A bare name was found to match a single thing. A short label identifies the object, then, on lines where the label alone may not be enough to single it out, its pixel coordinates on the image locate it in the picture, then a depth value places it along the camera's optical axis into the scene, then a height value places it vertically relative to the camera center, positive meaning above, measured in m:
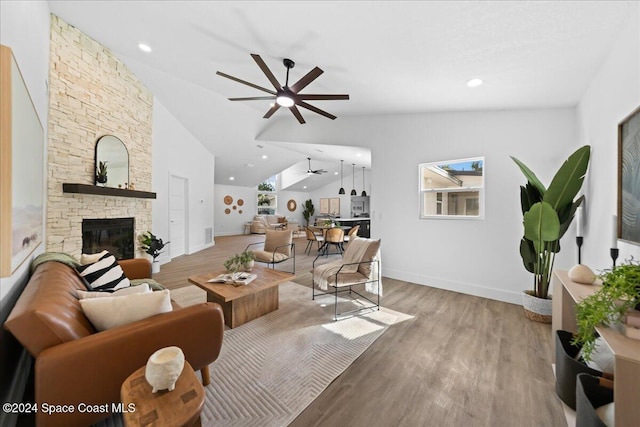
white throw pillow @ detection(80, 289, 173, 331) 1.30 -0.55
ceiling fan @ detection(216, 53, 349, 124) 2.45 +1.38
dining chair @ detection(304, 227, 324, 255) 6.45 -0.69
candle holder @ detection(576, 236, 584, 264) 2.48 -0.31
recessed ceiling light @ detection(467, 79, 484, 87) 2.70 +1.50
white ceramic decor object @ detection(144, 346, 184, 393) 0.94 -0.64
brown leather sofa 1.03 -0.67
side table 0.85 -0.73
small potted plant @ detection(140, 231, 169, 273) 4.54 -0.66
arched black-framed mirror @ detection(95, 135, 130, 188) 3.68 +0.80
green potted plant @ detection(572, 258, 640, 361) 1.11 -0.43
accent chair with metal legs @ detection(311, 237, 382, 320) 2.90 -0.77
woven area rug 1.55 -1.27
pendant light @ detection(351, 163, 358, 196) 10.28 +1.88
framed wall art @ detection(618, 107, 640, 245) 1.59 +0.25
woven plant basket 2.68 -1.11
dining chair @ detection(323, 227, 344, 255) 6.08 -0.60
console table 0.95 -0.66
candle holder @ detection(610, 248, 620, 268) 1.72 -0.29
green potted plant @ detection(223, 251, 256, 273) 2.90 -0.64
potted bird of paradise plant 2.34 -0.07
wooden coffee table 2.47 -0.97
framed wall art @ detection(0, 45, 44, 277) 0.88 +0.24
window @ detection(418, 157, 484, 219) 3.59 +0.38
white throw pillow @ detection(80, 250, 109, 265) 2.36 -0.48
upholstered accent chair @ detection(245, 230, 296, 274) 4.36 -0.66
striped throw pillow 2.01 -0.57
